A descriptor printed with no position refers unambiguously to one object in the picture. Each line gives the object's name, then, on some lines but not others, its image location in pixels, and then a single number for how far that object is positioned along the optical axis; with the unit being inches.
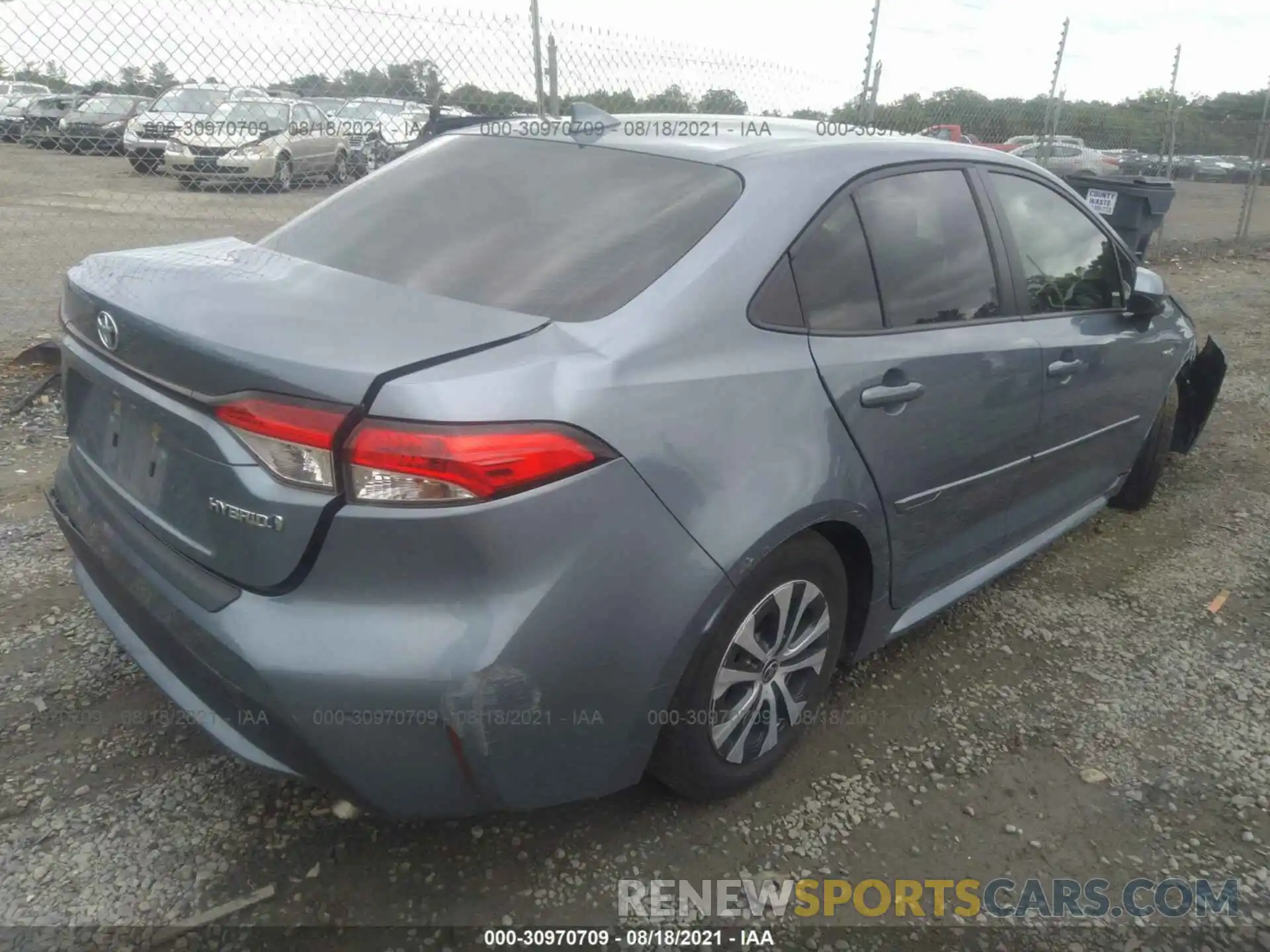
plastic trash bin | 324.8
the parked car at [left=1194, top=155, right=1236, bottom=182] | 602.5
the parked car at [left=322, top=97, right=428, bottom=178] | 250.5
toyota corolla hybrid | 65.3
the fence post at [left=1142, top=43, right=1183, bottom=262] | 508.7
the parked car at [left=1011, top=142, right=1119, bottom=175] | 441.1
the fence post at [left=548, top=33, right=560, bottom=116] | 235.3
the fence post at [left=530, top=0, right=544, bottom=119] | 229.1
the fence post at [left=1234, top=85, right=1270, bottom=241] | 463.8
